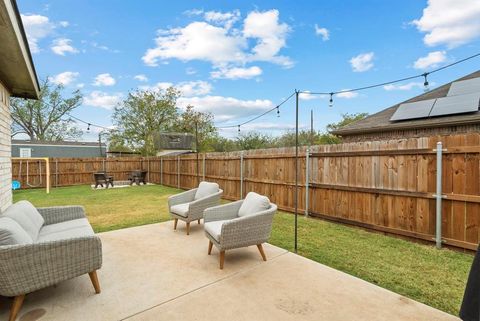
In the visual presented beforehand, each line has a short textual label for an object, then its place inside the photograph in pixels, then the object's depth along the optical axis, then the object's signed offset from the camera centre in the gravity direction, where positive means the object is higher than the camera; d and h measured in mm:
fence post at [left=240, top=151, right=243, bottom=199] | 7895 -571
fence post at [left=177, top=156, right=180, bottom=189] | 11906 -850
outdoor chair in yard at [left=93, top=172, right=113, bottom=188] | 12391 -1267
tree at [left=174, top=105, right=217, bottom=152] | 26064 +3235
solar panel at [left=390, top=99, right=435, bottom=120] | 7799 +1481
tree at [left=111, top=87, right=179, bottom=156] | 22766 +3492
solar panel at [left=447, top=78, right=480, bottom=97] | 7527 +2155
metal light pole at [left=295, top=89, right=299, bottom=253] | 3779 +701
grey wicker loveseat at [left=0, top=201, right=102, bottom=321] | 2070 -964
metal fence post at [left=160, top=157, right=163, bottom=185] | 13916 -991
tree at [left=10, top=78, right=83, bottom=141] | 21594 +3798
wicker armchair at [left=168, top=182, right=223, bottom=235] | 4609 -987
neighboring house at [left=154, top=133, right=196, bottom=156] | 22047 +1087
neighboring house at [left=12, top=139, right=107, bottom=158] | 20281 +614
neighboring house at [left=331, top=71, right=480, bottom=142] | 6844 +1193
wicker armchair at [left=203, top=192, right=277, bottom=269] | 3125 -997
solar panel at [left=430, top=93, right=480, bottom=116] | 6793 +1449
